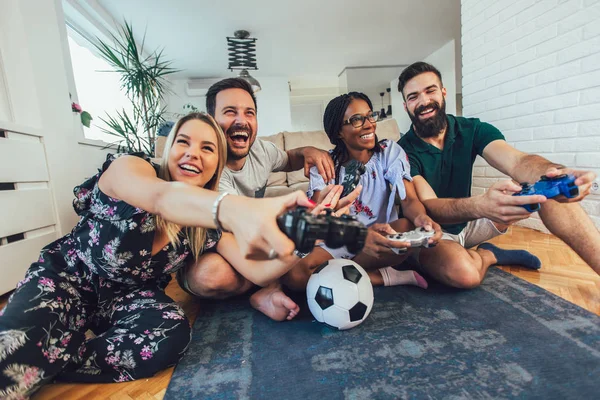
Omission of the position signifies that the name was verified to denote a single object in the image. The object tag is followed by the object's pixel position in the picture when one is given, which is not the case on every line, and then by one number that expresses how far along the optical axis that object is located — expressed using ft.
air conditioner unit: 19.16
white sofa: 9.44
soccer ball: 3.30
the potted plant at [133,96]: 9.24
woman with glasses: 4.39
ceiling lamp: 11.39
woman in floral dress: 2.42
